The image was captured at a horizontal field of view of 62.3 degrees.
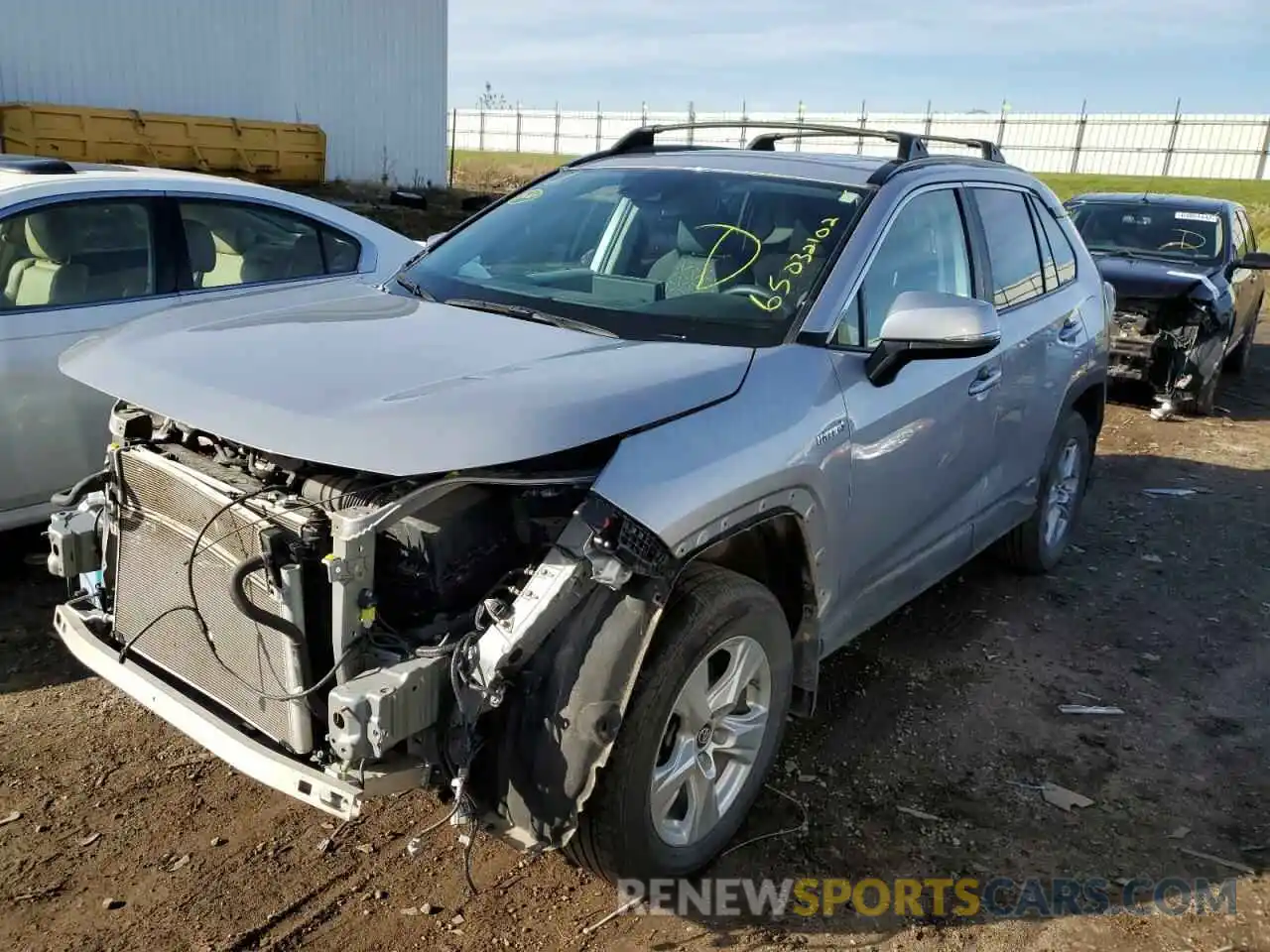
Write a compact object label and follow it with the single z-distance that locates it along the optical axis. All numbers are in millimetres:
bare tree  62100
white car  4367
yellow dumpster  15102
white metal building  16312
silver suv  2463
